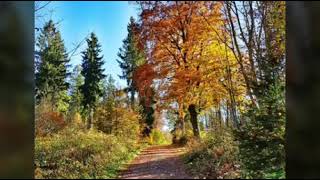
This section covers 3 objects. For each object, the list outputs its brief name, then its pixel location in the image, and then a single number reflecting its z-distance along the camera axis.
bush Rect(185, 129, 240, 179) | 5.55
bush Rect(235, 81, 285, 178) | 5.89
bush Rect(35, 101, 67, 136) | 10.04
